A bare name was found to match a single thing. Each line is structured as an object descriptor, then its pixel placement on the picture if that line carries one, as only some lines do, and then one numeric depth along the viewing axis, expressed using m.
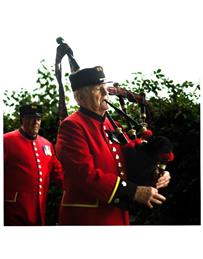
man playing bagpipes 3.74
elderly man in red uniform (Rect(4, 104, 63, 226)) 3.96
